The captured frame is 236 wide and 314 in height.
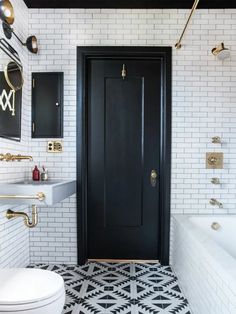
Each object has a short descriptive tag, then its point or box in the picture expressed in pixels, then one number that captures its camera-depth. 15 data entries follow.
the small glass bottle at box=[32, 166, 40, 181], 2.53
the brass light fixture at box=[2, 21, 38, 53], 2.44
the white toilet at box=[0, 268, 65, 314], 1.17
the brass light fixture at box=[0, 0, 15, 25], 1.87
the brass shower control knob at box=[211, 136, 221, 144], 2.56
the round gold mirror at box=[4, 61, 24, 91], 2.09
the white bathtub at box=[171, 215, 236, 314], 1.33
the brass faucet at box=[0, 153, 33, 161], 1.99
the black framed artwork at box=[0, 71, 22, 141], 2.06
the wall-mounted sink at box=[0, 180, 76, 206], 1.80
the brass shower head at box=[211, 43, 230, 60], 2.40
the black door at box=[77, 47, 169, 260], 2.67
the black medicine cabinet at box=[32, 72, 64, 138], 2.60
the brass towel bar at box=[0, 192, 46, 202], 1.73
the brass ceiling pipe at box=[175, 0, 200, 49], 2.45
